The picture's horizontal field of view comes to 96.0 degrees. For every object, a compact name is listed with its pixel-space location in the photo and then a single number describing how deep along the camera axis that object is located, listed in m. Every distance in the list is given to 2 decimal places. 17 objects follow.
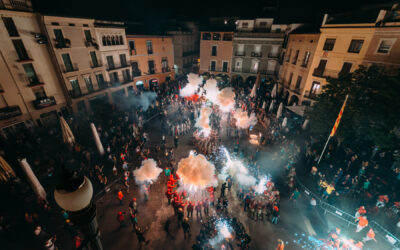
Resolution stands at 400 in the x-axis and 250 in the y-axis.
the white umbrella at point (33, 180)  10.80
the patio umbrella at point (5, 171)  11.47
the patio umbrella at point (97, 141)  15.00
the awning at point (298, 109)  20.13
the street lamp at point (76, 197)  2.51
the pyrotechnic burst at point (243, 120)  20.20
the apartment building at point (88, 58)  19.97
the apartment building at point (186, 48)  39.03
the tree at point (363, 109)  12.08
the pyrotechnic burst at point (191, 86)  29.83
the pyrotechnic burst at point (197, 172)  12.07
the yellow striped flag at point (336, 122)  12.89
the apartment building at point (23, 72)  16.52
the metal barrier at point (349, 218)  9.92
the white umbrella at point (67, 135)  14.62
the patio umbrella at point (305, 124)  19.98
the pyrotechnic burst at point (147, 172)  13.36
